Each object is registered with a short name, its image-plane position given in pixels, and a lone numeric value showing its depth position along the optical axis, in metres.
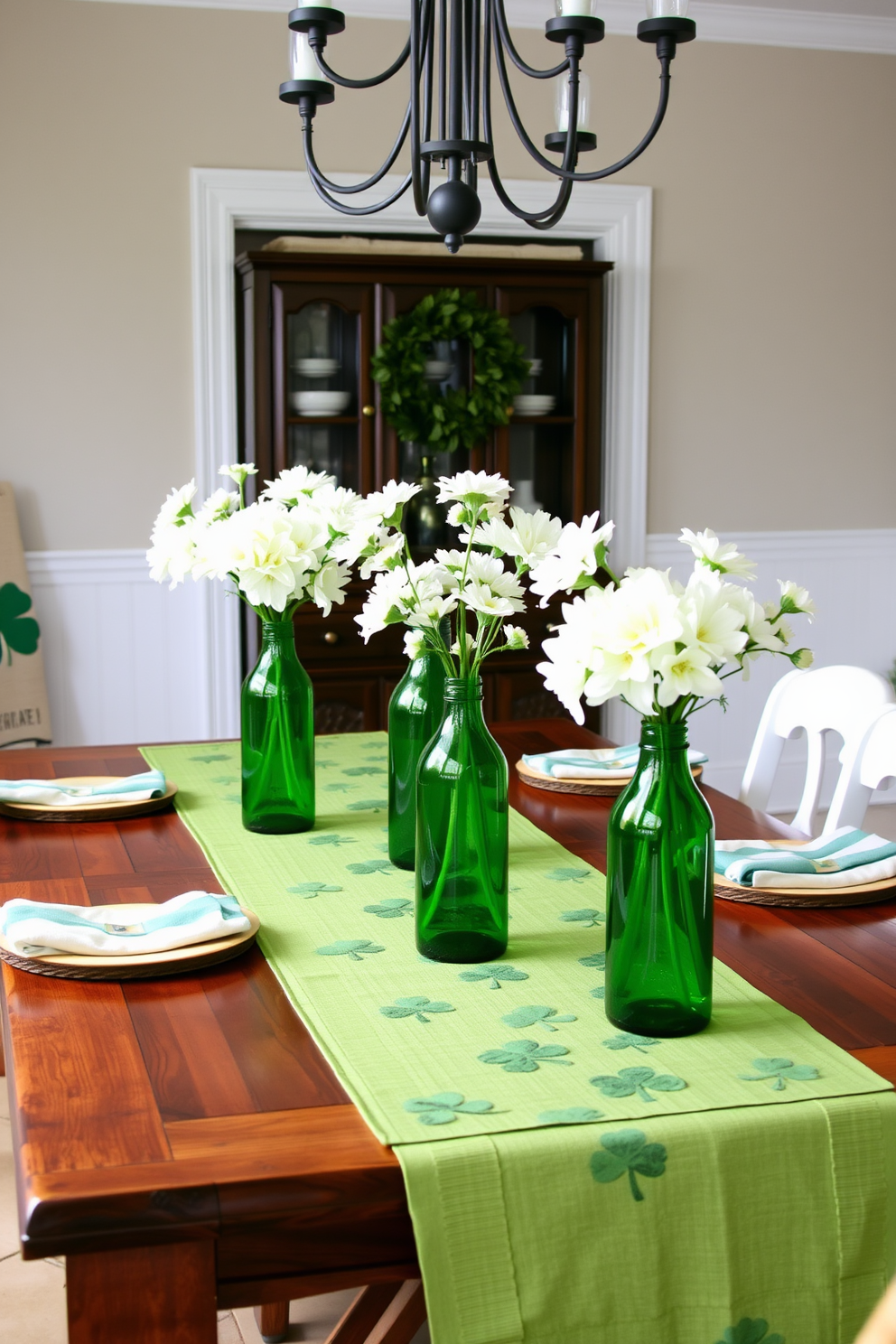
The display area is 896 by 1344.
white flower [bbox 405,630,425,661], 1.50
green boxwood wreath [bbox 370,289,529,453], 4.05
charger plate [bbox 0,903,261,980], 1.35
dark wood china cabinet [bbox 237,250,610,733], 4.01
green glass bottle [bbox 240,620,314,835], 1.79
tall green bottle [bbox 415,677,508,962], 1.38
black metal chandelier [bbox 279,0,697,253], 1.75
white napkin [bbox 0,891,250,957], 1.36
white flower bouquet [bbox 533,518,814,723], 1.09
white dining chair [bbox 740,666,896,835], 2.24
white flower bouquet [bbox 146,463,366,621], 1.66
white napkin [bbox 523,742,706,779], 2.15
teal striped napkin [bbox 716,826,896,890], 1.63
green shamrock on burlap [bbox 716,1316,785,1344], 1.02
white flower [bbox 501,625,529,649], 1.38
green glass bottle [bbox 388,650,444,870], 1.71
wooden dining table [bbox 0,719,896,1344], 0.95
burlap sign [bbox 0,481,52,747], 4.00
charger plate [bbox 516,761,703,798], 2.13
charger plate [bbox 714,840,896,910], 1.61
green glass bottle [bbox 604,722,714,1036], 1.19
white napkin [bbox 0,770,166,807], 1.99
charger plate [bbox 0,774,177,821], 1.96
